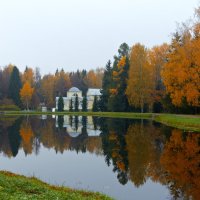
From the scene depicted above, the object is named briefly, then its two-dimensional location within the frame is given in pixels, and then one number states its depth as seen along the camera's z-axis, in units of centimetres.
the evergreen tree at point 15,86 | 10681
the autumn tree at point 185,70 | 3934
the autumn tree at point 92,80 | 13850
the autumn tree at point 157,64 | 6744
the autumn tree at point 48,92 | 11975
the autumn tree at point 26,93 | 10348
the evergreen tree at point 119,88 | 7262
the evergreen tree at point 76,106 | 10219
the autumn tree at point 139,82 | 6538
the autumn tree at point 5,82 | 11159
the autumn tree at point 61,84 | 12838
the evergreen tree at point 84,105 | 10112
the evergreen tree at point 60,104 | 10431
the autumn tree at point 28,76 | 12435
